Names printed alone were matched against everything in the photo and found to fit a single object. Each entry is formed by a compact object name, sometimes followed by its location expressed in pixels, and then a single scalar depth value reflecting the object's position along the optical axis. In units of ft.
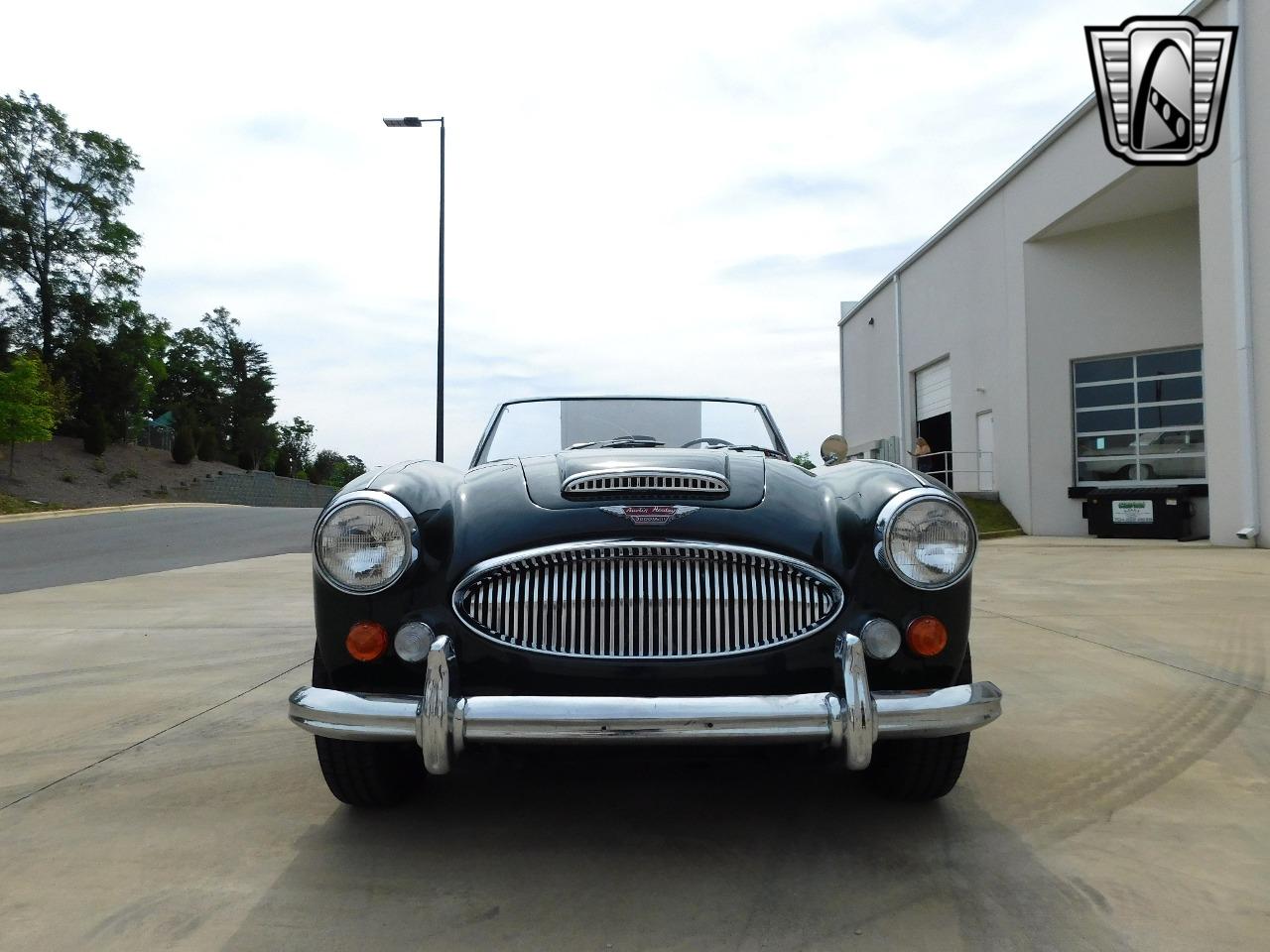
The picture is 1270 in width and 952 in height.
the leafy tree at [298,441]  214.69
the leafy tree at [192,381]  197.57
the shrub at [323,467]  205.36
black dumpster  49.57
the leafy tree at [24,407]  94.12
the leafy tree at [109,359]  120.88
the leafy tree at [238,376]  200.75
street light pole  53.36
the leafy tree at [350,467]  226.99
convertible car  6.97
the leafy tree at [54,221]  116.67
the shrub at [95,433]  119.85
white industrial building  39.83
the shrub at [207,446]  148.25
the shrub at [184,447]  135.23
